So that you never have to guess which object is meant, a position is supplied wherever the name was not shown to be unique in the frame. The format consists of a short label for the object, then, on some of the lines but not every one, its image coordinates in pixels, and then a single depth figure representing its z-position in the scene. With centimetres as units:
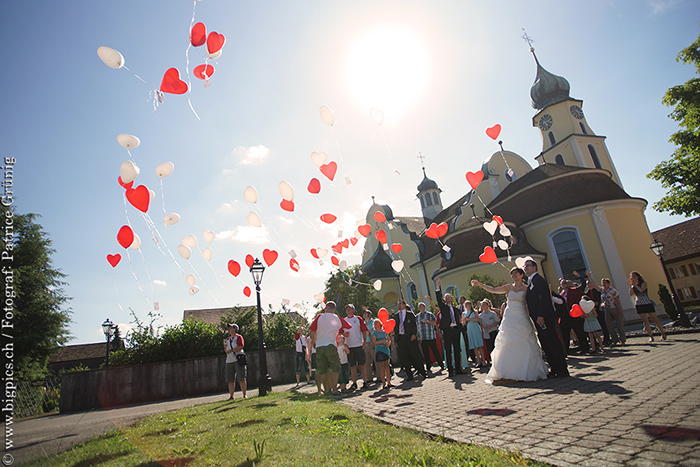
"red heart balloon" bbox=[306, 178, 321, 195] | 978
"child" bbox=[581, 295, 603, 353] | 991
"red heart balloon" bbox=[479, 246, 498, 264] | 1109
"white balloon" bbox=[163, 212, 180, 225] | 805
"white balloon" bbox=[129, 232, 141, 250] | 744
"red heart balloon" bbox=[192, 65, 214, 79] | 661
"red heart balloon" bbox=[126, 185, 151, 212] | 684
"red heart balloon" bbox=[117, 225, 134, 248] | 715
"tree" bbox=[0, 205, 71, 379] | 2080
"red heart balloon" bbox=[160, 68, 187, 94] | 598
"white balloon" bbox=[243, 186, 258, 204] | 918
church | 2319
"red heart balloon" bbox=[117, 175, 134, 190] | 674
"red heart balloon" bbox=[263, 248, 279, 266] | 1123
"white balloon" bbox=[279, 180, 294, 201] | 936
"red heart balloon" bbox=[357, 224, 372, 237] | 1166
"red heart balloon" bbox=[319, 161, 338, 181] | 948
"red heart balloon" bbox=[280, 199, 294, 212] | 956
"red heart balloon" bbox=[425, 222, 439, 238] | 1209
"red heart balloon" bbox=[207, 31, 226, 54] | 625
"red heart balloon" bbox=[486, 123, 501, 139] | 1007
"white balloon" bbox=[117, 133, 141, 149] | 647
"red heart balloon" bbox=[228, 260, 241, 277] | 1051
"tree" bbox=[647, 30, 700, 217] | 1870
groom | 652
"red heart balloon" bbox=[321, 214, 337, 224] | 1128
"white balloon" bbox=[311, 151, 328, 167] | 942
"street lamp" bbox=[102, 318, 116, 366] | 2008
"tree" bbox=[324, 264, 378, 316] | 2767
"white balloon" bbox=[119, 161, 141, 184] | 660
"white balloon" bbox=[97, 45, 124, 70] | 561
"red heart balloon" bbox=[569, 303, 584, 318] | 950
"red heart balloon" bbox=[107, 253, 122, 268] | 743
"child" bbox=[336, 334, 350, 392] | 930
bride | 663
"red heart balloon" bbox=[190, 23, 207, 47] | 587
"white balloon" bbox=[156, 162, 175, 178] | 746
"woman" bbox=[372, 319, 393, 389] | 907
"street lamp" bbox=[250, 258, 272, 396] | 1012
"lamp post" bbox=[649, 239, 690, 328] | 1312
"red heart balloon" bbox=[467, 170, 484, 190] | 1192
